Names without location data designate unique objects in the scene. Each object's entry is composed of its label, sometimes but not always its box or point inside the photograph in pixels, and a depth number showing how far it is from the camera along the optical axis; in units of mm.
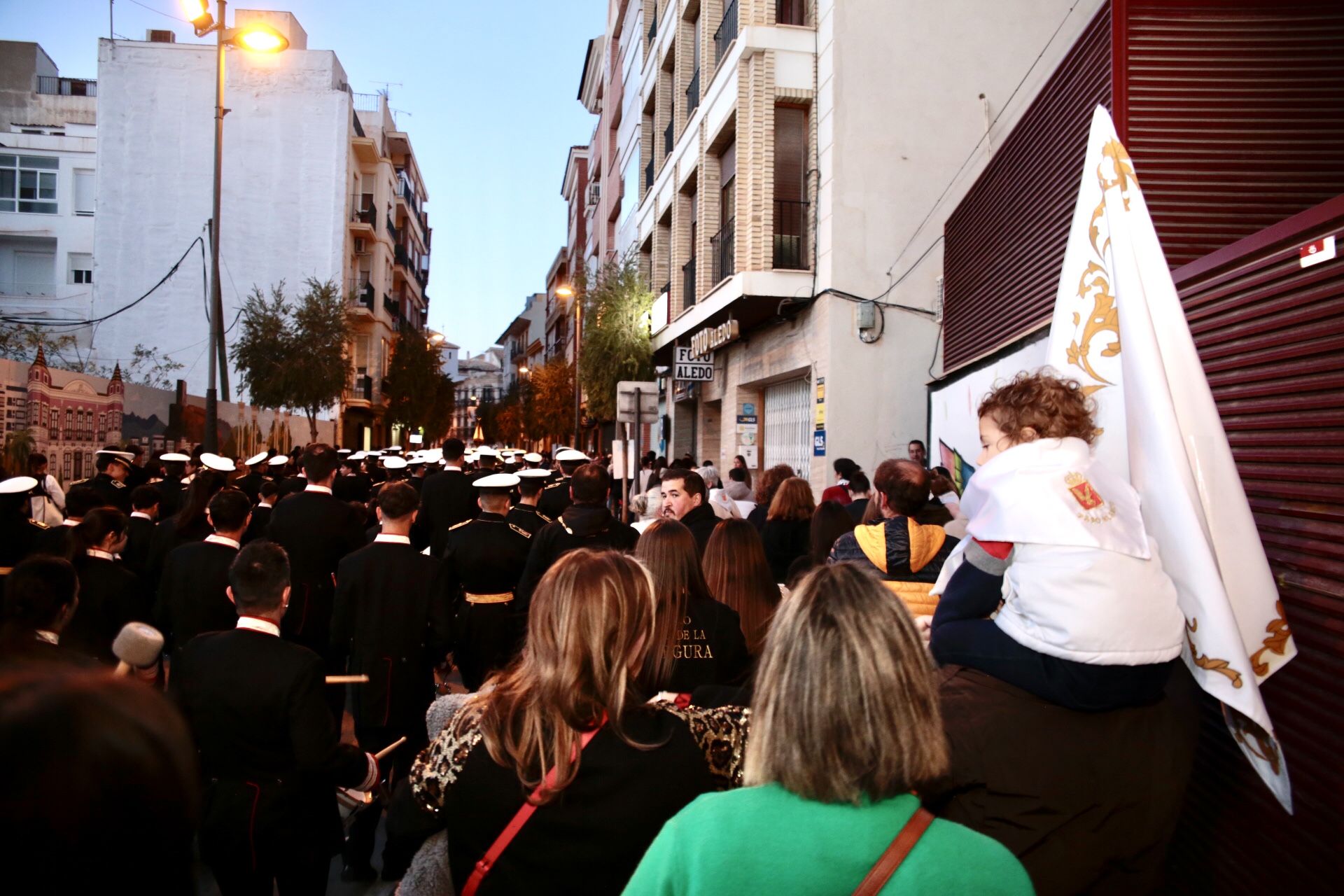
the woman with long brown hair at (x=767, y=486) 8836
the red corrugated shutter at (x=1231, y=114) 5824
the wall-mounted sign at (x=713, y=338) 16453
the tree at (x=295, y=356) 26969
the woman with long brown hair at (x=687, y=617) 3771
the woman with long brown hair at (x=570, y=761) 2229
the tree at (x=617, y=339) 24547
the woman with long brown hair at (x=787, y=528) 7402
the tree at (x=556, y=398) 39188
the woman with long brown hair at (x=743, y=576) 4465
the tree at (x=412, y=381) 46344
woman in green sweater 1563
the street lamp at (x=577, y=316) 26922
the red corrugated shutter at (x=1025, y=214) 7109
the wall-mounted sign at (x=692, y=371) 16531
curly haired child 2424
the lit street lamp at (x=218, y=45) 13508
